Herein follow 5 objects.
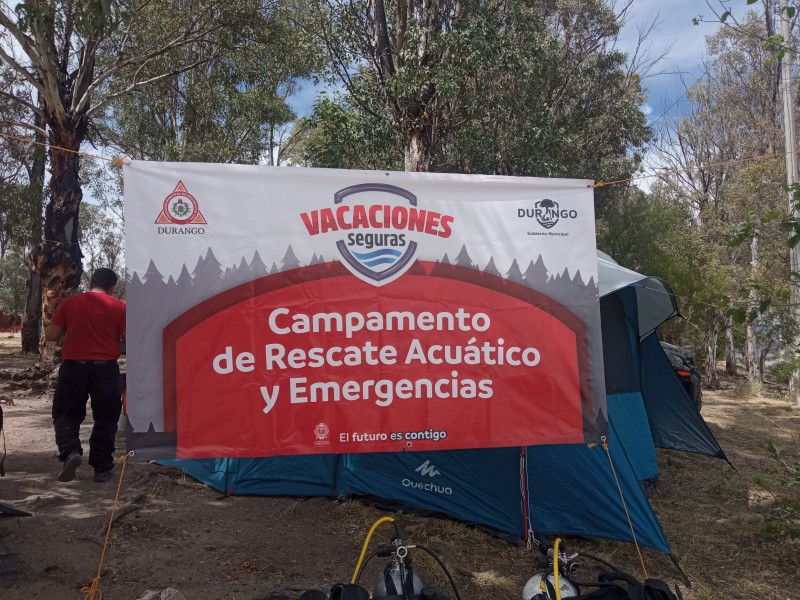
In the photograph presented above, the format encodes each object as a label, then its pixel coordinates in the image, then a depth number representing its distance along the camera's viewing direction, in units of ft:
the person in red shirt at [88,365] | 14.83
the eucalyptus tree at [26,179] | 48.88
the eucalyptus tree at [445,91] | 33.01
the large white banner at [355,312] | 10.69
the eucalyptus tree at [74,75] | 40.22
